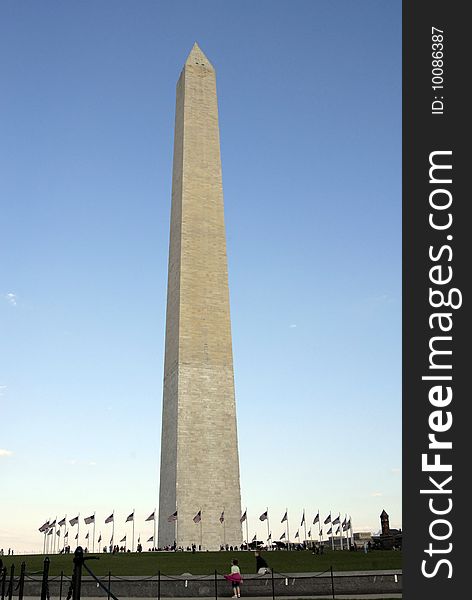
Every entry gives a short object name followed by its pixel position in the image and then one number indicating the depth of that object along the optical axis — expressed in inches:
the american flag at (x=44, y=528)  1939.1
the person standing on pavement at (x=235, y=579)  909.2
